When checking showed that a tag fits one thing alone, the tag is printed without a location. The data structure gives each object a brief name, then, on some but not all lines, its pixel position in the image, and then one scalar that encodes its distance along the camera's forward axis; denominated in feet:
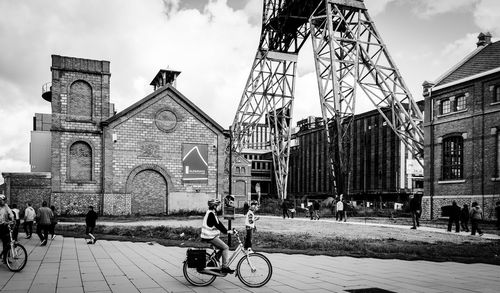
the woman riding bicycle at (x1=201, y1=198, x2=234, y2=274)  28.58
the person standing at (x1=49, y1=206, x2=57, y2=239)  55.52
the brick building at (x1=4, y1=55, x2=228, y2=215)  108.37
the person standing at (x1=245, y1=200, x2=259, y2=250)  41.07
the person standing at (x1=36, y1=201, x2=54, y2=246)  53.01
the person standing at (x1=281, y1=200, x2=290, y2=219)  110.28
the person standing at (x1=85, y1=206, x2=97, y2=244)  55.72
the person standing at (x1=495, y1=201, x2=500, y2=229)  64.68
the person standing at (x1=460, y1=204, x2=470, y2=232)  73.03
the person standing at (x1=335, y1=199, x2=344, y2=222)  94.94
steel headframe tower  100.48
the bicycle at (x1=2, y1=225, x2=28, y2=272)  32.58
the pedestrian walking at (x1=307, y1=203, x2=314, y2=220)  104.62
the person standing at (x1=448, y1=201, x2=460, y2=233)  70.23
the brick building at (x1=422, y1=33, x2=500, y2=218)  86.07
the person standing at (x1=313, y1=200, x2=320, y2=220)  104.99
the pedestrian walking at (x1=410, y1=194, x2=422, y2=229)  73.92
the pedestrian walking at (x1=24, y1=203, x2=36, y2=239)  59.93
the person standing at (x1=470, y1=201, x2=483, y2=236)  65.62
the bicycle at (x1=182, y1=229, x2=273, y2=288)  27.86
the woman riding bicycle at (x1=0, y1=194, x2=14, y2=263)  35.39
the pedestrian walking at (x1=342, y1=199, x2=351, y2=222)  94.72
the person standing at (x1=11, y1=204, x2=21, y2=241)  49.84
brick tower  106.73
